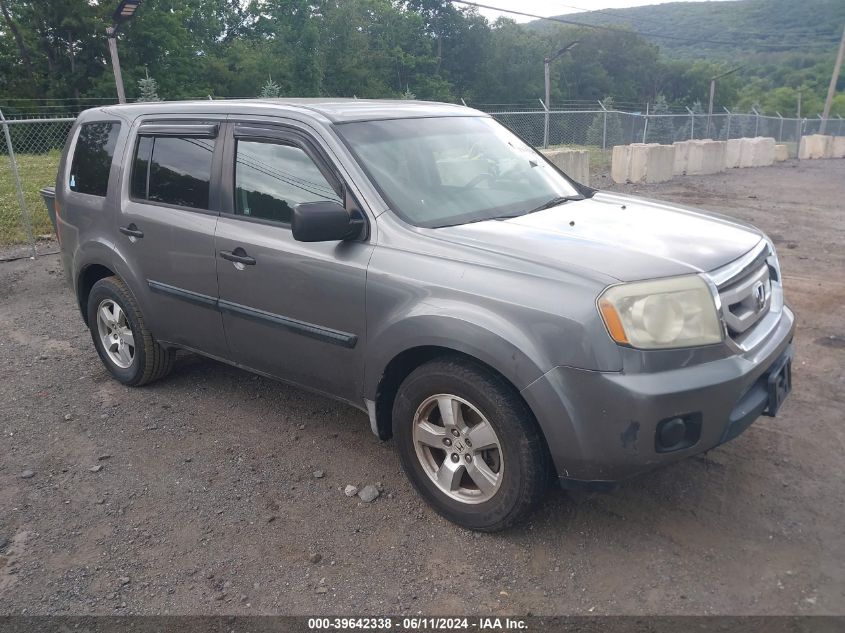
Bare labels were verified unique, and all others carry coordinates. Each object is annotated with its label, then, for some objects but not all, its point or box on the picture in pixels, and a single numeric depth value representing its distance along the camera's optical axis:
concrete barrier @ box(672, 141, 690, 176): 19.70
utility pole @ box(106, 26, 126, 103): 11.95
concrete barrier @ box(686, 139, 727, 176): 20.23
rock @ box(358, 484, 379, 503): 3.66
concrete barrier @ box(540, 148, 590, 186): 14.41
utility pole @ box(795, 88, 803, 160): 32.59
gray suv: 2.84
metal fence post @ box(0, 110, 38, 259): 9.55
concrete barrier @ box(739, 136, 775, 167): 23.73
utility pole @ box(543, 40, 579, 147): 20.63
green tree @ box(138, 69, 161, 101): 25.97
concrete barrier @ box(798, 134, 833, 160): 30.94
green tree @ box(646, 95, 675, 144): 23.48
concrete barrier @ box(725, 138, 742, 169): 22.94
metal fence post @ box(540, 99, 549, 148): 16.39
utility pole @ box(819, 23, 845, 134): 37.16
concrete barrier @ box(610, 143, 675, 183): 17.14
